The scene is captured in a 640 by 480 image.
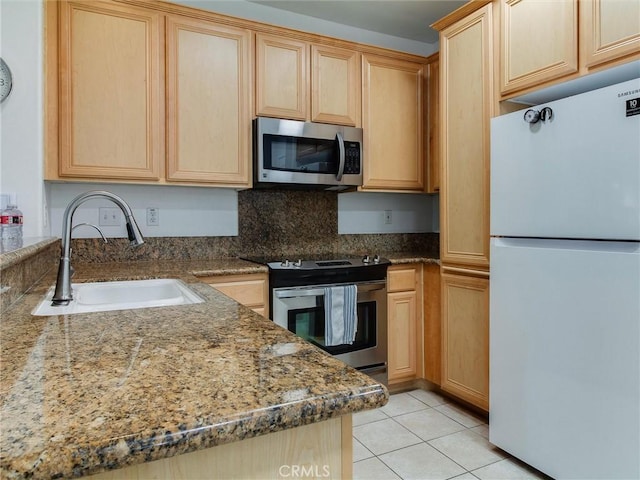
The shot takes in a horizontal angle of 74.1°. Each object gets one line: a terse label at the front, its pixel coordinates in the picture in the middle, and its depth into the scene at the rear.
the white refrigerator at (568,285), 1.48
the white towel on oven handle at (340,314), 2.47
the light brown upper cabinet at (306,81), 2.59
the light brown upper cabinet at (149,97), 2.18
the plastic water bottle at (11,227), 1.54
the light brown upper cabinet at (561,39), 1.62
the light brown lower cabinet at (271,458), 0.52
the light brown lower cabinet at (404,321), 2.73
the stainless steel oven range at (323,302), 2.37
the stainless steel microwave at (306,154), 2.52
